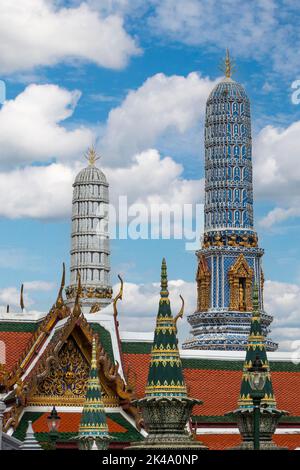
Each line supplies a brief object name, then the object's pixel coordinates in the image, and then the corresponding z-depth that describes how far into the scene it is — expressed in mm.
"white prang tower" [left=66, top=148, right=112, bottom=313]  77375
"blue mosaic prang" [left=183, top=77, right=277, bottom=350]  62781
